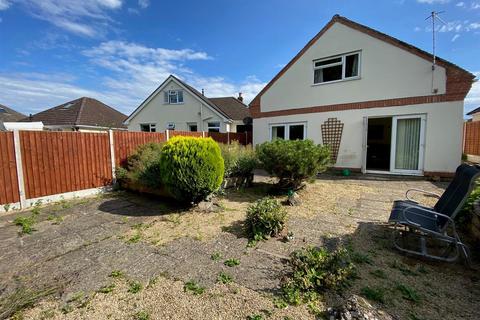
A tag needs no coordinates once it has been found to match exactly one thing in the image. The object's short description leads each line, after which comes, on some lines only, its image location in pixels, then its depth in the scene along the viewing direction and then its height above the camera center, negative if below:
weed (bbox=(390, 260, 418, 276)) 2.60 -1.59
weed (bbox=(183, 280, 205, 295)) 2.25 -1.54
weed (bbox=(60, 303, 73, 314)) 2.02 -1.55
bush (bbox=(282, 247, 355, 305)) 2.17 -1.43
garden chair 2.84 -1.17
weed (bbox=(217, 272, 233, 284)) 2.42 -1.54
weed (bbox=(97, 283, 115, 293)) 2.29 -1.55
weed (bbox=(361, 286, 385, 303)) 2.12 -1.54
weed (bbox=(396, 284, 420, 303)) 2.15 -1.57
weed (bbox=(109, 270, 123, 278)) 2.55 -1.55
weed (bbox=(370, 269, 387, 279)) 2.52 -1.57
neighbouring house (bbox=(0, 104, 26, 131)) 24.61 +3.68
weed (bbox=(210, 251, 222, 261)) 2.91 -1.55
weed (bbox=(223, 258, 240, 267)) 2.76 -1.55
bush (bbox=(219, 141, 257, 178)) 6.52 -0.60
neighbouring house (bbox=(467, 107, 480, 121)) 21.82 +2.67
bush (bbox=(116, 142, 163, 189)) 5.57 -0.69
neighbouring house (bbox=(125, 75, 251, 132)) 16.83 +2.46
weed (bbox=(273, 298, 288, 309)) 2.03 -1.54
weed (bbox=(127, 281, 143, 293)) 2.29 -1.54
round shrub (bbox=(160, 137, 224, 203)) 4.52 -0.51
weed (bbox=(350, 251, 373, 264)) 2.82 -1.56
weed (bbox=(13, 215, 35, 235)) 3.86 -1.49
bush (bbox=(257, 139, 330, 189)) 5.52 -0.47
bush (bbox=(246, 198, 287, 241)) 3.54 -1.31
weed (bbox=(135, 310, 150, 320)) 1.92 -1.54
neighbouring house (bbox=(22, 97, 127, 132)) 18.03 +2.51
